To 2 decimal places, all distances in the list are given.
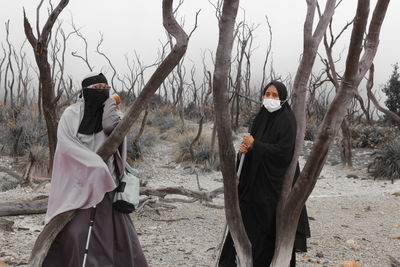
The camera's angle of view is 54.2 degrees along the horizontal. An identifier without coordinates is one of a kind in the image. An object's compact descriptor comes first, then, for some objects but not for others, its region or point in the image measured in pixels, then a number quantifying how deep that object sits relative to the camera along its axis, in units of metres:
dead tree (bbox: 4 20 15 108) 16.20
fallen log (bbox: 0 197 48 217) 4.64
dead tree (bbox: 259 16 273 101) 12.98
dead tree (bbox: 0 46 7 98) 17.70
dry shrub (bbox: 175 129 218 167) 10.93
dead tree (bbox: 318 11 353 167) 8.58
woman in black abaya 3.04
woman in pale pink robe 2.67
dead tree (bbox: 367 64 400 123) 7.50
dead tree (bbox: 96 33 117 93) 10.77
